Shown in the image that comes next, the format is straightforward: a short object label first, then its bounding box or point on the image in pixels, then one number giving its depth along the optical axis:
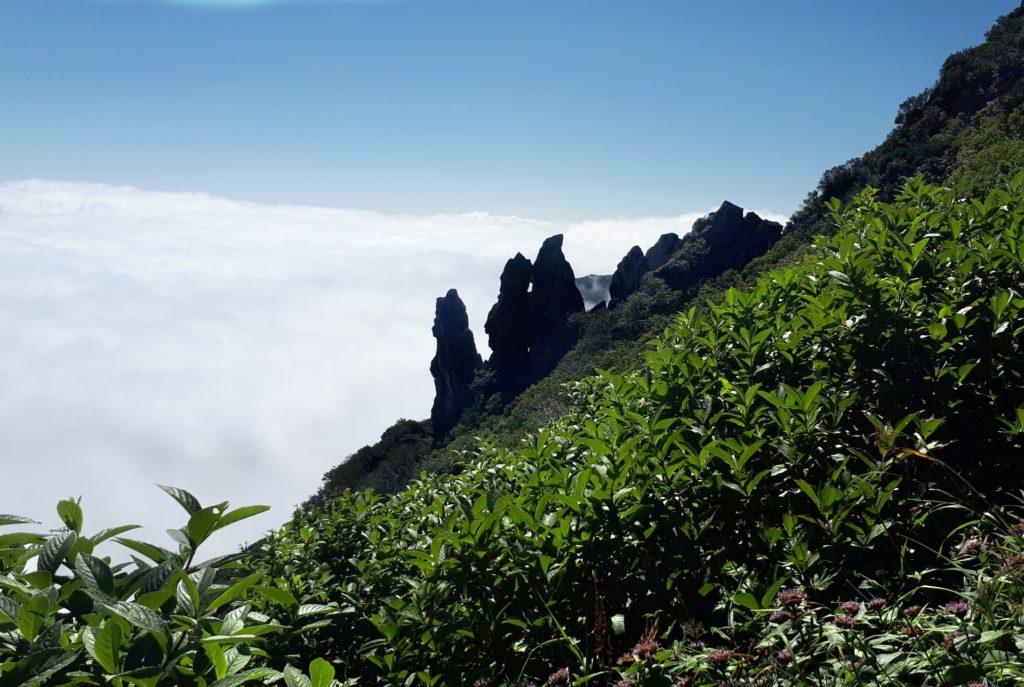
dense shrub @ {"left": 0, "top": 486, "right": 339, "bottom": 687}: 1.28
